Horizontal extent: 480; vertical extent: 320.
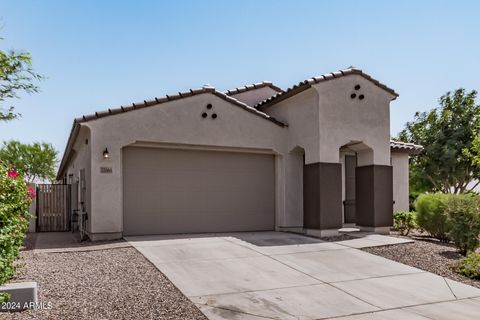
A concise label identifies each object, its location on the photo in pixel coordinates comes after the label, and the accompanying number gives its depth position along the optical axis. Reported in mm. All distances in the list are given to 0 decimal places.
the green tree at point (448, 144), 25766
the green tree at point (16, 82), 9805
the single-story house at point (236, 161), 11367
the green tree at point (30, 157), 42969
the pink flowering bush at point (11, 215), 4996
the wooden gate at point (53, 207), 16359
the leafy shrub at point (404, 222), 13714
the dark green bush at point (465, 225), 9812
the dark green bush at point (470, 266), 8078
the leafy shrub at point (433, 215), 11789
